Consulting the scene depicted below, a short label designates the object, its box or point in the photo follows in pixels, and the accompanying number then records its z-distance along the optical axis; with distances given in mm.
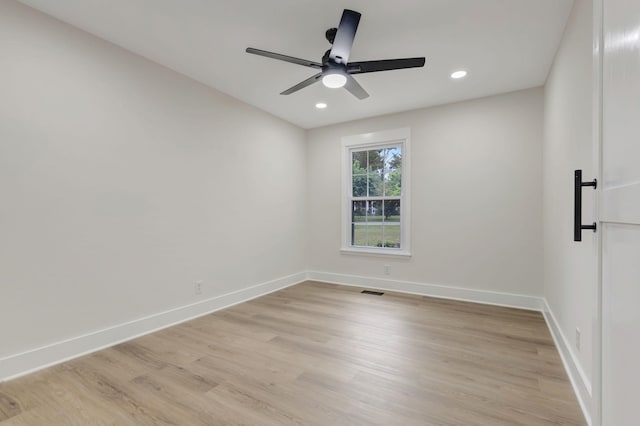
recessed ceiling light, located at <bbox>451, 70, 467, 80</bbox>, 3093
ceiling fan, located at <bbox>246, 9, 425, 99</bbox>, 2027
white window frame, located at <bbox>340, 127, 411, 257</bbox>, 4266
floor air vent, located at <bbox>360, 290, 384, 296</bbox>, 4145
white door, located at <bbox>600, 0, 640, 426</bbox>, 811
